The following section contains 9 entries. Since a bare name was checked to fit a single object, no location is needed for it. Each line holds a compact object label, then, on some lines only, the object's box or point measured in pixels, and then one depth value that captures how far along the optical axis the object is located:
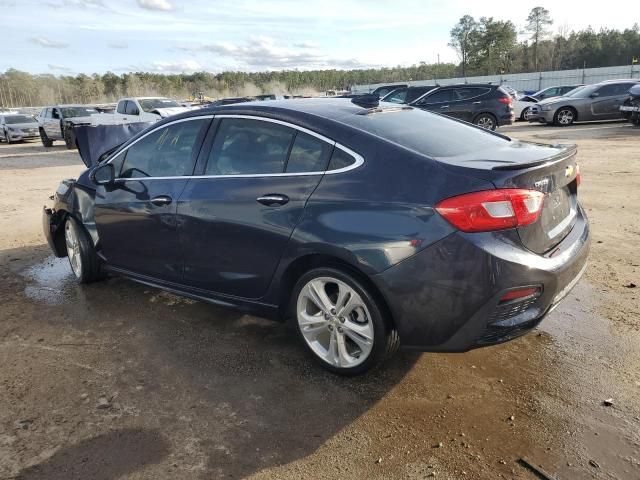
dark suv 16.80
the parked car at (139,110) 18.66
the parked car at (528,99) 23.51
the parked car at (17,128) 25.61
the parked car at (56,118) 21.71
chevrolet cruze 2.68
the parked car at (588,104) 18.70
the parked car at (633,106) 16.41
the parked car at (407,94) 18.06
